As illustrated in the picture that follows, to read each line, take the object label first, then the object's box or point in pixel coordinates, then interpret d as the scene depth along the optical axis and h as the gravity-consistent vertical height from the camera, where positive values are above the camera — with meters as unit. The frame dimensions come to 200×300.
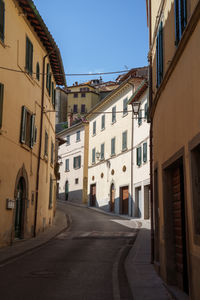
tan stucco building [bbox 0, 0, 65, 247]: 15.18 +4.77
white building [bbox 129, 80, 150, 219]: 29.38 +4.79
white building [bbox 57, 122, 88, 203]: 47.59 +7.42
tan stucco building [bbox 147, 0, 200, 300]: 6.12 +1.65
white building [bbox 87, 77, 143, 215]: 34.81 +6.91
